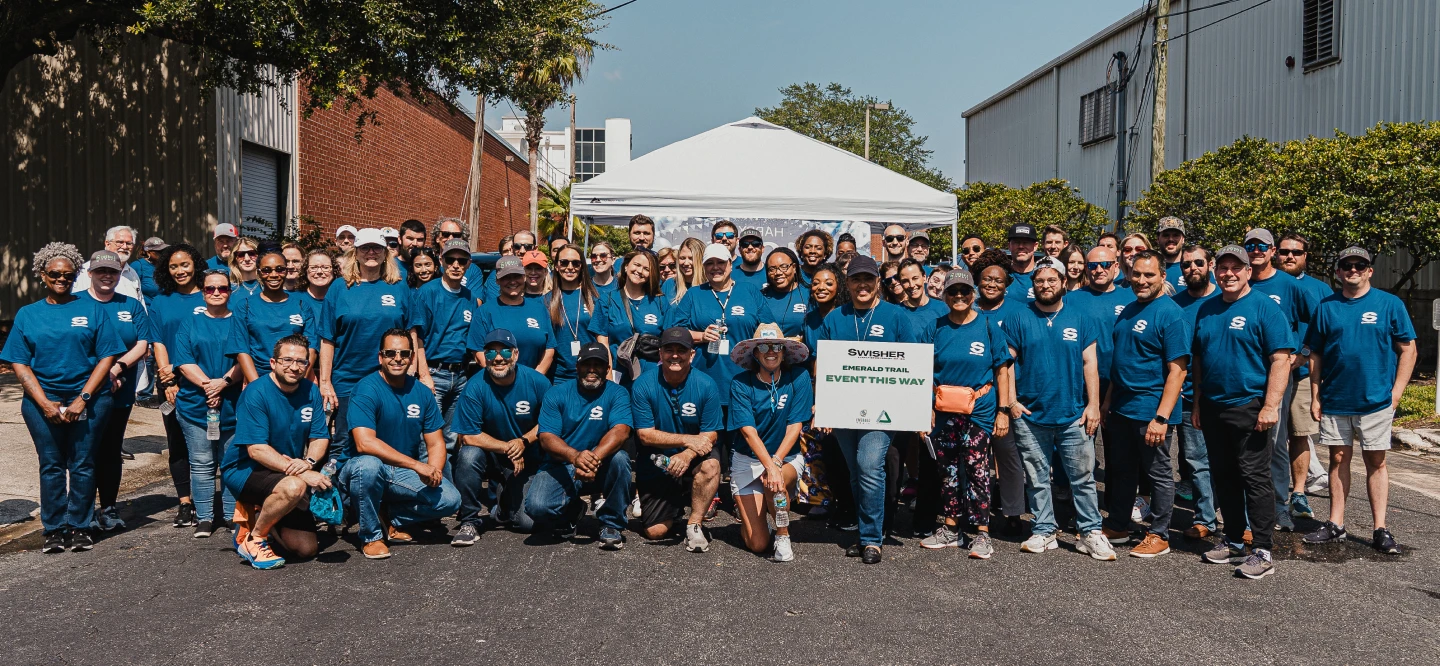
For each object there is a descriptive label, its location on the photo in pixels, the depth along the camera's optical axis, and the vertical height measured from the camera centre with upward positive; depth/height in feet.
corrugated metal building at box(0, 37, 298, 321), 44.57 +7.49
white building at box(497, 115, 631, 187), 266.57 +47.59
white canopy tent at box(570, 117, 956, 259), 38.42 +4.53
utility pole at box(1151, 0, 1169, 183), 58.18 +13.28
